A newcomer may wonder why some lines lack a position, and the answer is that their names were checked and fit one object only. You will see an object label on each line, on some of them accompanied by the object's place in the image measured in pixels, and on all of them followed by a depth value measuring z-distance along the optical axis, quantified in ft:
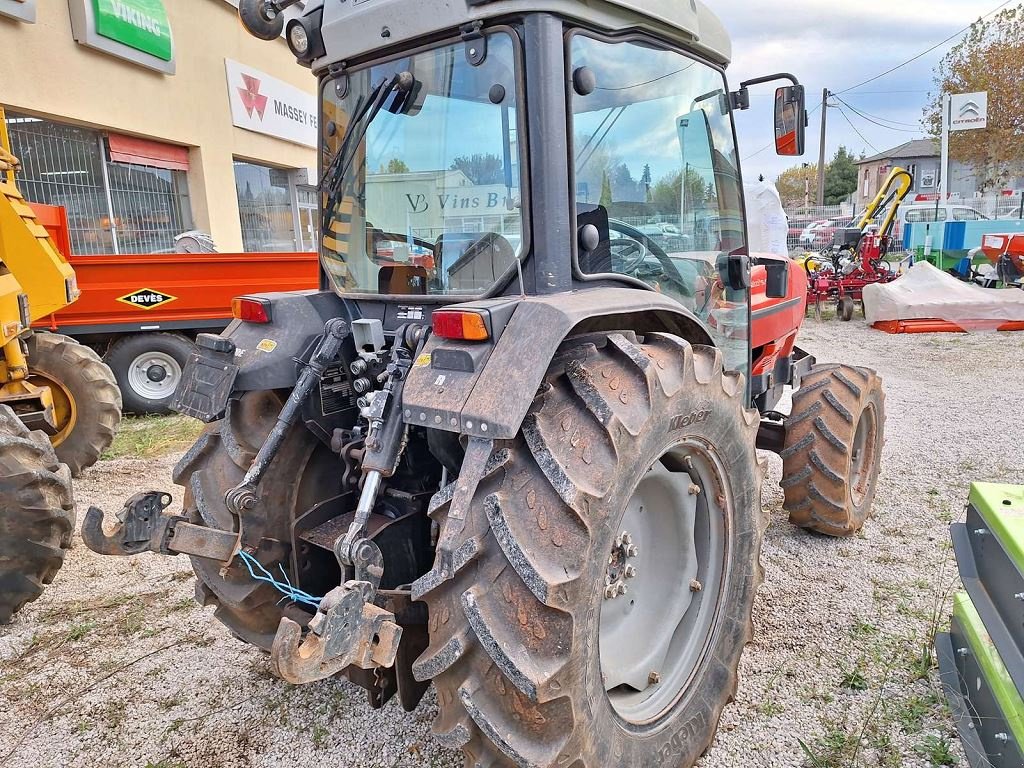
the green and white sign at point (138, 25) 30.30
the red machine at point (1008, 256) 41.47
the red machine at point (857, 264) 40.60
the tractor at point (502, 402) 5.60
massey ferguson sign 41.27
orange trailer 22.29
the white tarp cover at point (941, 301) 33.91
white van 64.80
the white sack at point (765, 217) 30.35
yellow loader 10.33
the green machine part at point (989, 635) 6.42
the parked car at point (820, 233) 72.18
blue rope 7.34
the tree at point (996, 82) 81.30
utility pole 97.33
